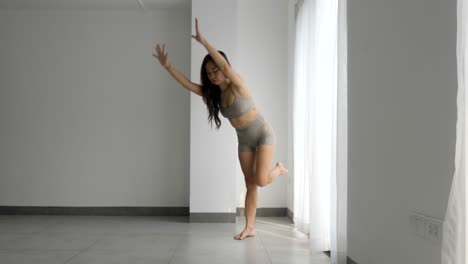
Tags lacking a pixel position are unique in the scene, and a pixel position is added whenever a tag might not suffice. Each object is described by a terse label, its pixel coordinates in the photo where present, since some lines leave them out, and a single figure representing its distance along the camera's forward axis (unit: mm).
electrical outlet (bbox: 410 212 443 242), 1928
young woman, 3738
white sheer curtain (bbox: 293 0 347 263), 3152
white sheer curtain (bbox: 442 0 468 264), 1589
